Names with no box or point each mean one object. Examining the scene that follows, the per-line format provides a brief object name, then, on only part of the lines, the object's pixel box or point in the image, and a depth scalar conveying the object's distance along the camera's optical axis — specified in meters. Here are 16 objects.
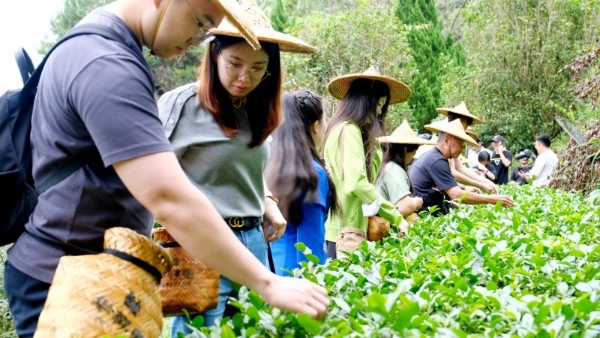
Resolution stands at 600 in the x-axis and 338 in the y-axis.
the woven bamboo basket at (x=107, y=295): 1.61
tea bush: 1.64
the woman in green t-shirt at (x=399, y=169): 5.09
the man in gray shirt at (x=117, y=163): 1.62
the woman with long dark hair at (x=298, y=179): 4.48
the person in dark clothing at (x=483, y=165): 13.09
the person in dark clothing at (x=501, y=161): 14.24
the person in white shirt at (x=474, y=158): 13.82
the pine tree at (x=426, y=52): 23.48
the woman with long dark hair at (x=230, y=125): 2.84
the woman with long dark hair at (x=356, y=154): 4.43
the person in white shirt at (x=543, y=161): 11.41
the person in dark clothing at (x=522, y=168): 14.02
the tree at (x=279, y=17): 26.70
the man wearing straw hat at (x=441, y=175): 6.14
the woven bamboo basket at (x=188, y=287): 2.38
